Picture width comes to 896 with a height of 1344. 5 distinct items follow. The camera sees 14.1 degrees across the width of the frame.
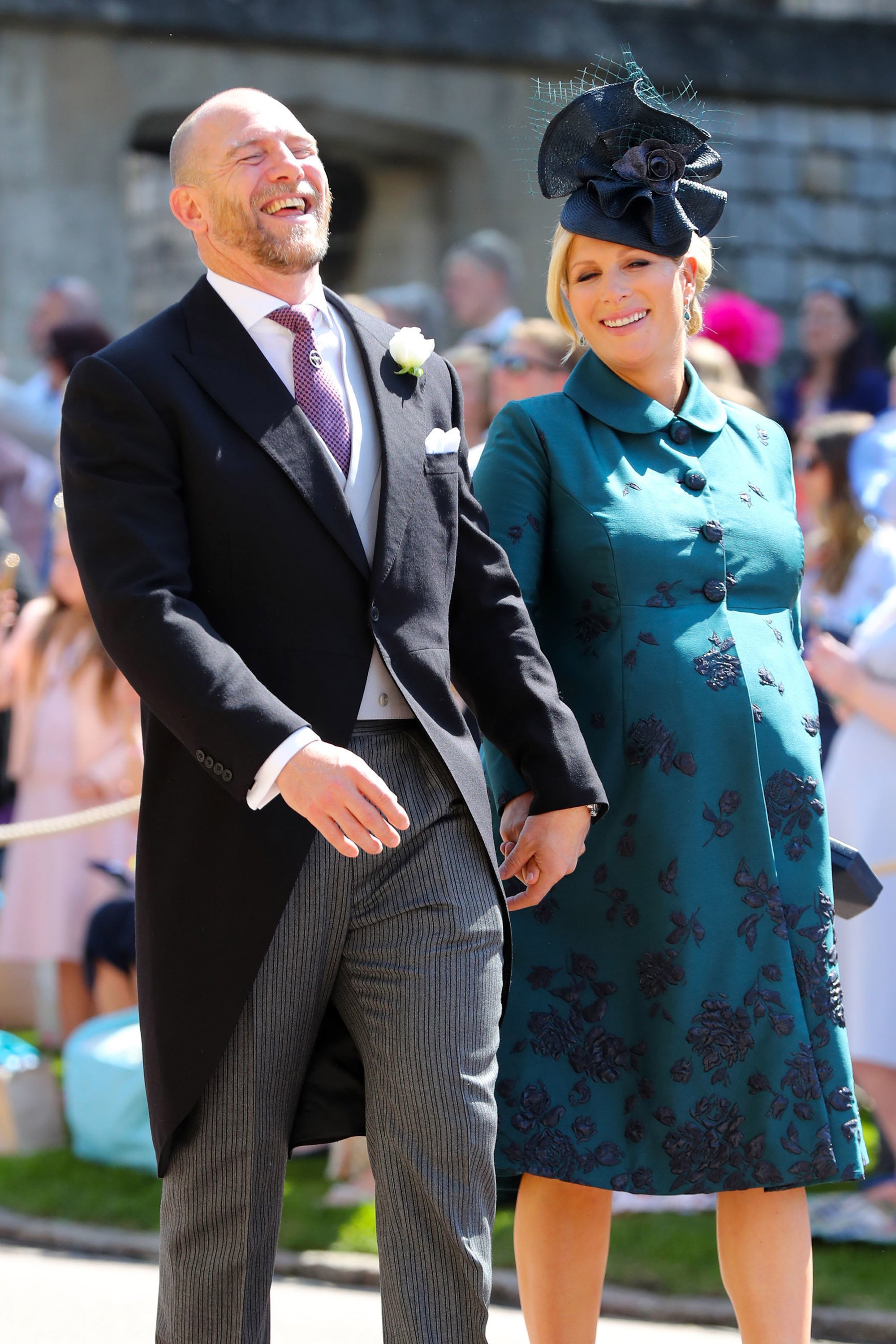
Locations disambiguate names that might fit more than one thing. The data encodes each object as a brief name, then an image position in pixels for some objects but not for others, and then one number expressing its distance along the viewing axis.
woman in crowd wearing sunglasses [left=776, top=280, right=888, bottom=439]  16.07
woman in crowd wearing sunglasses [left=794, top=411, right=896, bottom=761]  10.82
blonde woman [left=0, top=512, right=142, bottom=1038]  12.53
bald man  5.27
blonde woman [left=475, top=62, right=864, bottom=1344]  6.04
